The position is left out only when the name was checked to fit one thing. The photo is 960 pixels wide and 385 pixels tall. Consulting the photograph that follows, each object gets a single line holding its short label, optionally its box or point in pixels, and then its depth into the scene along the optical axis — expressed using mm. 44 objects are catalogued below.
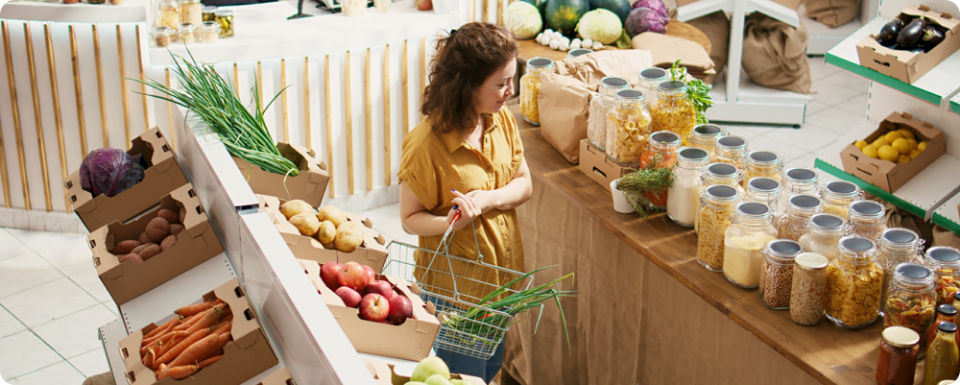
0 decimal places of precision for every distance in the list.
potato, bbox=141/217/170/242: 2312
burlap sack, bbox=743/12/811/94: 5715
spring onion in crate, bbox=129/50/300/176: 2424
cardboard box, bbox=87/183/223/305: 2168
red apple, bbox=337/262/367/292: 1859
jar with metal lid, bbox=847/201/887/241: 2027
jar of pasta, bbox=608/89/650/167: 2635
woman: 2207
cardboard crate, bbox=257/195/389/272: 2065
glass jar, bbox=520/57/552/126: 3227
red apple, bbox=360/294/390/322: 1781
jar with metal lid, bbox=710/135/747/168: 2453
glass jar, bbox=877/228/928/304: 1903
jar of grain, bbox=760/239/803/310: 1992
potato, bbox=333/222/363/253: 2135
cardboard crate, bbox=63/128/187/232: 2482
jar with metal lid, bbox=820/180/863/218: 2156
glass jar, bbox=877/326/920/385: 1749
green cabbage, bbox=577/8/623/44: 4598
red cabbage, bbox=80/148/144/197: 2506
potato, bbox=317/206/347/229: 2193
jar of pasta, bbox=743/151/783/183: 2377
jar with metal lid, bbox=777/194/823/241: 2119
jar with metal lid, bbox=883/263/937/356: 1812
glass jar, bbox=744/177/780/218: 2209
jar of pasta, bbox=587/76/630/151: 2756
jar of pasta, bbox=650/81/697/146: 2670
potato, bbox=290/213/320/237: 2111
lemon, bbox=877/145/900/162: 3041
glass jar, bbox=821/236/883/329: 1885
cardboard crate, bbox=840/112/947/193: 2996
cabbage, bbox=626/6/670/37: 4746
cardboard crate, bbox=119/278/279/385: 1782
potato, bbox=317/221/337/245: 2123
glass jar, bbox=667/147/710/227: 2406
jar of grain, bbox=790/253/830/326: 1923
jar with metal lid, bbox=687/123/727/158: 2574
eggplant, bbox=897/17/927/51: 2852
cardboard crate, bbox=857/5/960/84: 2814
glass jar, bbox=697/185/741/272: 2178
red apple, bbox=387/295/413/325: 1796
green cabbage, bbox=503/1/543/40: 4656
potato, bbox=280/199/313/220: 2193
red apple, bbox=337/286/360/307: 1797
